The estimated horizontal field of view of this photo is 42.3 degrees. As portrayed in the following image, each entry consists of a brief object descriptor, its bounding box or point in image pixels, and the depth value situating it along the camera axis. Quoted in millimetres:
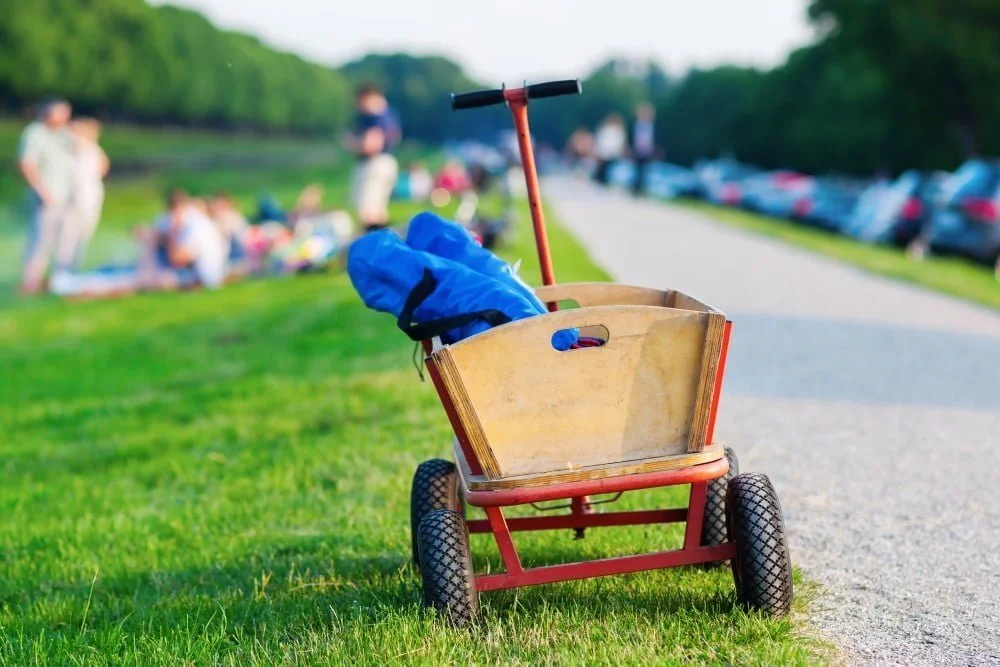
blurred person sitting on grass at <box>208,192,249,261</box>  18016
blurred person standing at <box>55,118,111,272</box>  17203
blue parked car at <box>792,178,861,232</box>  32812
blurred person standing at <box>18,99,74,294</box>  16906
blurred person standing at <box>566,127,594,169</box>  40031
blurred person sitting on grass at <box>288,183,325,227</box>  19516
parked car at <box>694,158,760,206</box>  47719
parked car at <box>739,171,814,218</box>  38781
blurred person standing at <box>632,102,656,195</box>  29797
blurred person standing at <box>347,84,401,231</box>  14688
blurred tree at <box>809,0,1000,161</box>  39469
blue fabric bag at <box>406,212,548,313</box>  4461
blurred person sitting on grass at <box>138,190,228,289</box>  16141
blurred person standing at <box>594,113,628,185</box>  30797
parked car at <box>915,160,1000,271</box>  17844
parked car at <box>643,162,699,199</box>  51350
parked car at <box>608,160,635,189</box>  58425
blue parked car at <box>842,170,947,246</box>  23125
